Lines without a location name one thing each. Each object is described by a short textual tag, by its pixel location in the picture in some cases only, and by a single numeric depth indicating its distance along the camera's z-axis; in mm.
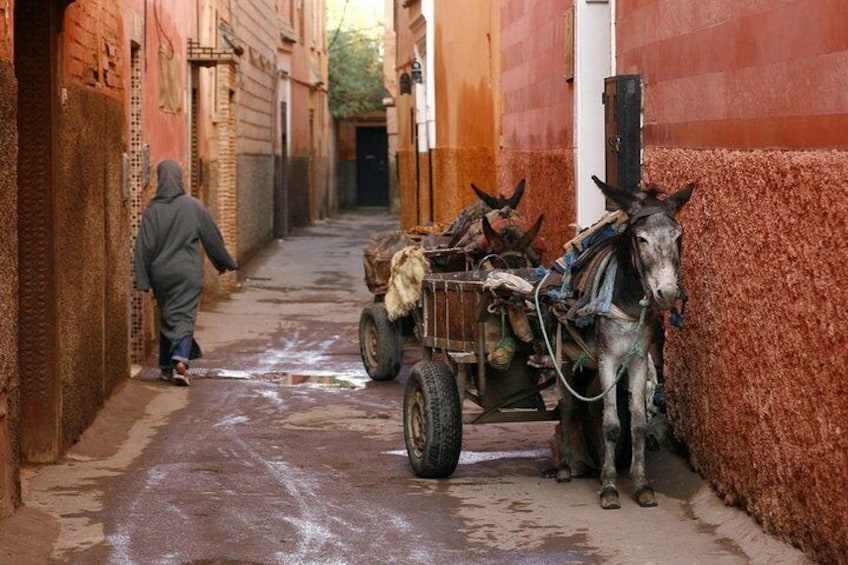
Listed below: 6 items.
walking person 13531
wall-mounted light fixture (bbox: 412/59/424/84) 24562
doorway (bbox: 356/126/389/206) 57750
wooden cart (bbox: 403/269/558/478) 9000
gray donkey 7770
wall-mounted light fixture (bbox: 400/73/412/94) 27719
